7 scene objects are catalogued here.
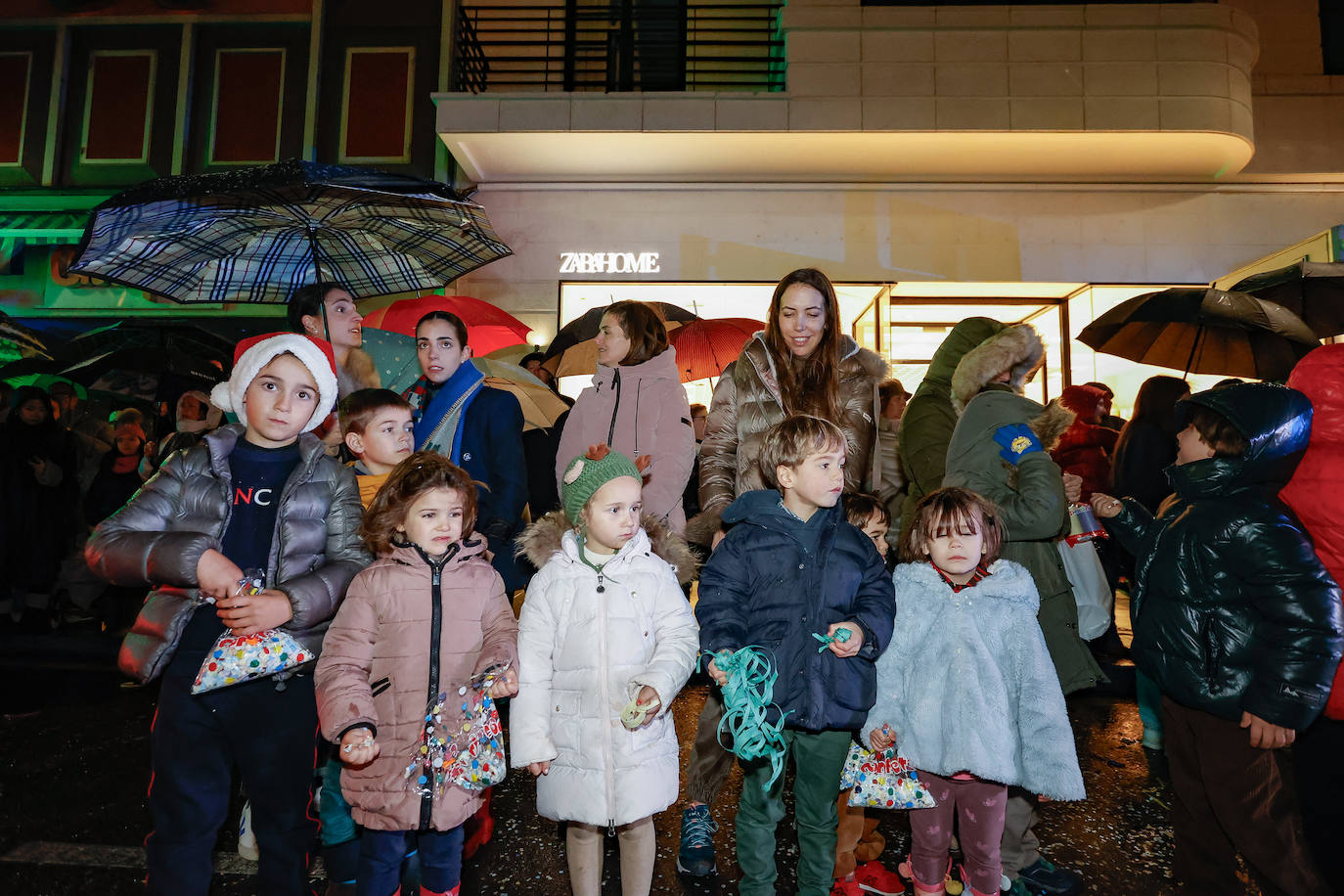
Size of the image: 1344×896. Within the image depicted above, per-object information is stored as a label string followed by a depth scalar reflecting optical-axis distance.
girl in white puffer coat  2.62
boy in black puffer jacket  2.60
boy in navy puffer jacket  2.80
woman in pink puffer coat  3.86
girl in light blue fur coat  2.85
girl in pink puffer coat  2.58
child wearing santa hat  2.49
